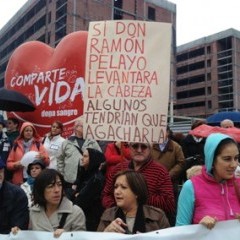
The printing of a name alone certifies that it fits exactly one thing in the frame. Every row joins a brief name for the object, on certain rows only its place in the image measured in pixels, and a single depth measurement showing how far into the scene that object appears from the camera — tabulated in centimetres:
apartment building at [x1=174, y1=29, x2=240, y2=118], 4419
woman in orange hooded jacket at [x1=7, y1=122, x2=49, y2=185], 362
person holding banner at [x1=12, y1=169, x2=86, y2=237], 229
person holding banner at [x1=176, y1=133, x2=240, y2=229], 184
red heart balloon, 475
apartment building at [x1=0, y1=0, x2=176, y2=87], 3192
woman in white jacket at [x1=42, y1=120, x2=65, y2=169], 400
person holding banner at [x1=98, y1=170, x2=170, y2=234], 207
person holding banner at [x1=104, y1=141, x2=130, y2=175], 327
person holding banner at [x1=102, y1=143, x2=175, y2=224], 242
